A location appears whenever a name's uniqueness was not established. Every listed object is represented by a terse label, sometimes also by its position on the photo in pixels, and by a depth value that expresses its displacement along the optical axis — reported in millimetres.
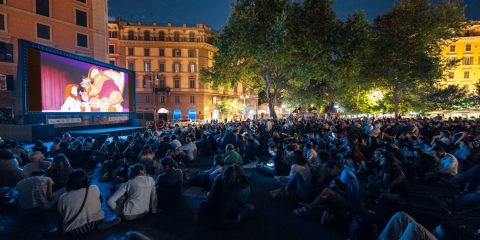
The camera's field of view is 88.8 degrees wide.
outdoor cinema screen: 17094
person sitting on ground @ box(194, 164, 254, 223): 4629
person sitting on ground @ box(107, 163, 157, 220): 4891
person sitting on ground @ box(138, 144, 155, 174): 7665
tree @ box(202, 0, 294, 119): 19812
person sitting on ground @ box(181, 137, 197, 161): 10844
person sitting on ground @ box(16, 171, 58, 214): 5105
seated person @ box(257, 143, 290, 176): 8102
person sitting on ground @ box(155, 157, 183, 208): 5684
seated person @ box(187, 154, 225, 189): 7043
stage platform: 18453
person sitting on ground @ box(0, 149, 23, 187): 6676
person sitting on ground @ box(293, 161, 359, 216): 4906
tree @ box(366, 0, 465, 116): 24812
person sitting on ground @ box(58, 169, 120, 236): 4215
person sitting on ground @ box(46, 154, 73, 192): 5895
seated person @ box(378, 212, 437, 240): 2952
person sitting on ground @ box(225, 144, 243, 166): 7859
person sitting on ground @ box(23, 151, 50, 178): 6668
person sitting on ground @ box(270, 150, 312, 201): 5848
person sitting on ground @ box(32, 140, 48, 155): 9468
